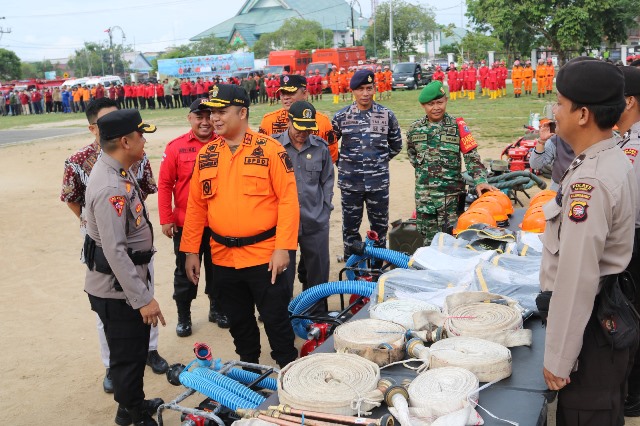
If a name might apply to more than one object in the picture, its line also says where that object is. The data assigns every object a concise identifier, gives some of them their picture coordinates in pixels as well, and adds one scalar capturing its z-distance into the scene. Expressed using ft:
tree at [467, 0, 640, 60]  100.01
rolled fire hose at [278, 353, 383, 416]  8.14
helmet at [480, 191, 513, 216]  18.11
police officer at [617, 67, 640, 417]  11.73
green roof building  362.94
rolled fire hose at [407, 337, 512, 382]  8.76
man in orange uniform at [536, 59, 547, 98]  85.71
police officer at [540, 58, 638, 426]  7.59
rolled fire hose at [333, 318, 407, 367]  9.48
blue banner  162.71
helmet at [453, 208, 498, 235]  16.26
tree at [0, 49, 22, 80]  230.48
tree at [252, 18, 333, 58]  277.03
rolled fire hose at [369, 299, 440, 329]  10.62
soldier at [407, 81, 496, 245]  18.54
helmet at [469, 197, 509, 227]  17.22
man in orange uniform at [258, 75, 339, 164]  20.01
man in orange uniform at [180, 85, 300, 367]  12.92
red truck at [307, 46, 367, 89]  140.77
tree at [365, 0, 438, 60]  239.50
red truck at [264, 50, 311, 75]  145.28
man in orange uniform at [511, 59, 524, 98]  87.92
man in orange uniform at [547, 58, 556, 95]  85.61
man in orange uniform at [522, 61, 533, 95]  89.49
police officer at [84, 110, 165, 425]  11.68
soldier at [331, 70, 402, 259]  20.43
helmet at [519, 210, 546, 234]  15.58
